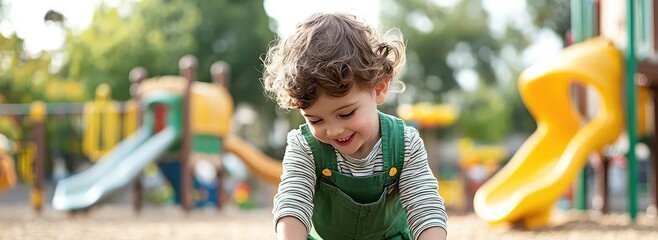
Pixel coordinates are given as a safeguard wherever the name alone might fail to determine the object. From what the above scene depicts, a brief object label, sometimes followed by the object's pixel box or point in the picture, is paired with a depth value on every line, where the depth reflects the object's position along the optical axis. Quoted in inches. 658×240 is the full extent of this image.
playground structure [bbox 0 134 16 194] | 395.9
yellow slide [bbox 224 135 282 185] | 516.1
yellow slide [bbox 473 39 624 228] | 292.5
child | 94.0
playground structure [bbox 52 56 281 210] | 431.2
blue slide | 418.0
